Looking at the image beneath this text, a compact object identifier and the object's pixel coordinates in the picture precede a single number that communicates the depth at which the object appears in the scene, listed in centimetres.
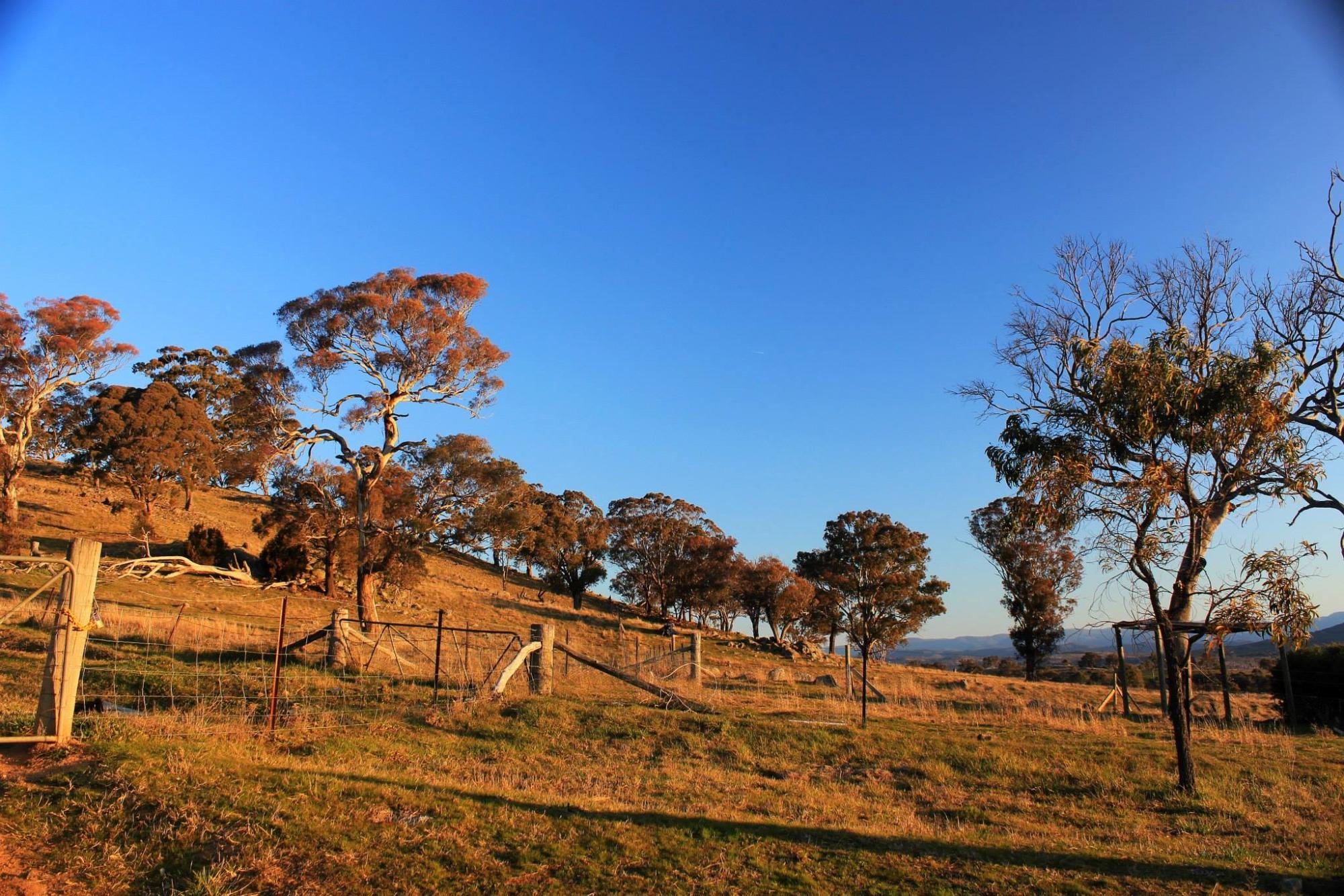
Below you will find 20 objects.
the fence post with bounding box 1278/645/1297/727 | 1670
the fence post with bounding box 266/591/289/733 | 991
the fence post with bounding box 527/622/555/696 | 1574
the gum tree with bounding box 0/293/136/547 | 3675
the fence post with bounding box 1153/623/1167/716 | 1556
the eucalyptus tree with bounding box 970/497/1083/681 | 4409
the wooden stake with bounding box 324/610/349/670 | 1603
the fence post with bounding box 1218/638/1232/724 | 1639
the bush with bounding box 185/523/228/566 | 3152
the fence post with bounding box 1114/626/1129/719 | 1933
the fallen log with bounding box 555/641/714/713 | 1542
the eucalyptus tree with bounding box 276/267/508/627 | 3011
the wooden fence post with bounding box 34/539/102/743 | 757
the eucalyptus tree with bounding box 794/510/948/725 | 3481
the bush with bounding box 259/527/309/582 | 3212
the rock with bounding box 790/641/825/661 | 4697
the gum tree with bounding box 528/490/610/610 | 5397
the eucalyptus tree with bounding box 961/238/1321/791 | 1070
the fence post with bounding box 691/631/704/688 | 2125
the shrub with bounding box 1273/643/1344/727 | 1764
